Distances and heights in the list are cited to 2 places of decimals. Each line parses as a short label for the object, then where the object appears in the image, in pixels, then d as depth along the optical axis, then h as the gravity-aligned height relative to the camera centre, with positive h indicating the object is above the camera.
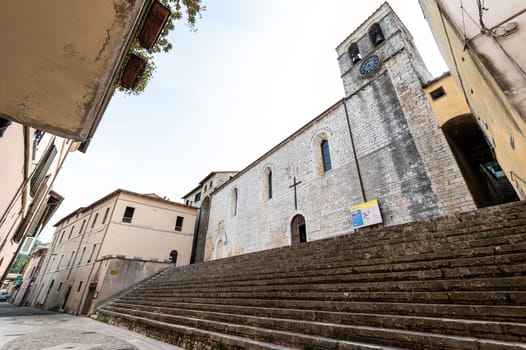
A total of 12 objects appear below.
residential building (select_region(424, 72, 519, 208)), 7.96 +5.83
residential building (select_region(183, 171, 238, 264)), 19.86 +8.73
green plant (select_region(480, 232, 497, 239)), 3.98 +0.98
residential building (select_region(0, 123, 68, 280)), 3.43 +2.29
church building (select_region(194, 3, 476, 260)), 8.09 +5.72
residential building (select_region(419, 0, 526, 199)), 2.97 +3.23
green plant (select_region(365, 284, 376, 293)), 4.03 +0.11
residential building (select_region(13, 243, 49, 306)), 23.25 +1.58
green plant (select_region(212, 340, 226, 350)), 4.16 -0.85
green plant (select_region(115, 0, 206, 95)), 3.24 +3.66
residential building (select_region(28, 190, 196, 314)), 13.04 +2.93
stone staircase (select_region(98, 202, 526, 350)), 2.76 -0.01
